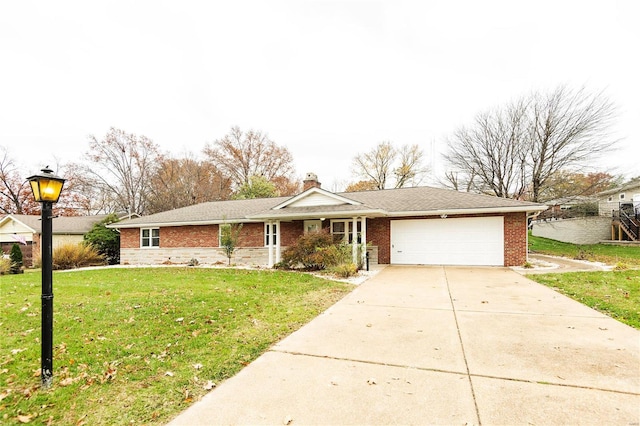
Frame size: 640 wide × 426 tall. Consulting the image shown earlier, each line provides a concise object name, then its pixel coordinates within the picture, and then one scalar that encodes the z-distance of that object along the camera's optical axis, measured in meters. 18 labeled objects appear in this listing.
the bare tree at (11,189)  30.45
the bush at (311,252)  11.95
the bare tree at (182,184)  31.59
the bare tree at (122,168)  29.14
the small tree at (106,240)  19.38
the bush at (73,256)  16.22
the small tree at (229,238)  14.66
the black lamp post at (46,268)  3.24
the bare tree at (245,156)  34.88
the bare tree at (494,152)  22.09
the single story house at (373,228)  12.66
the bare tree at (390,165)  31.39
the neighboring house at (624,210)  20.83
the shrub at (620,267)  10.63
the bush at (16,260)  14.53
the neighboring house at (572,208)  21.59
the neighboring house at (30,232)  19.86
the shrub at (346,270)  10.52
